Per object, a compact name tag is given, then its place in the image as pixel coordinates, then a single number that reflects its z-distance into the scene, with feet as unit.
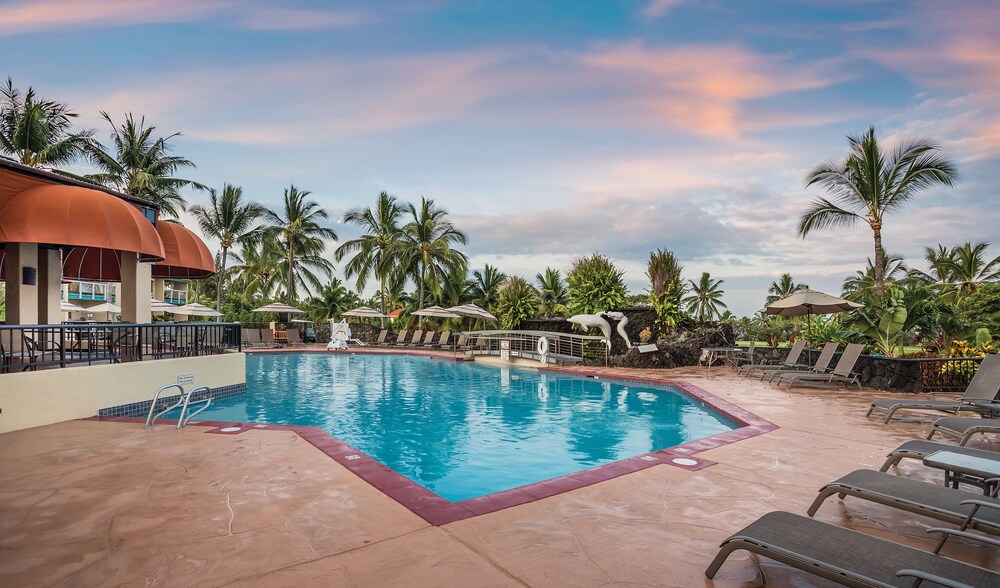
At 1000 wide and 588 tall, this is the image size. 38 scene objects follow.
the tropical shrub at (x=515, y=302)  80.23
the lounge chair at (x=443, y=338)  82.48
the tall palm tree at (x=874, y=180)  54.44
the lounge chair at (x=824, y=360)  38.99
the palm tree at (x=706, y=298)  175.52
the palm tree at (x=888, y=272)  133.97
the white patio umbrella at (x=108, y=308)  68.13
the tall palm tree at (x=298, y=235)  109.19
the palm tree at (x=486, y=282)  106.83
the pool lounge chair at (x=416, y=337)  87.71
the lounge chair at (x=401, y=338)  91.15
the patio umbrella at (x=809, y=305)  41.60
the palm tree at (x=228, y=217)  106.32
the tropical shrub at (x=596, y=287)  68.80
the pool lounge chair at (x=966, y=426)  17.84
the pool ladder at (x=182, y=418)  23.59
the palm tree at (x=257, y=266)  110.22
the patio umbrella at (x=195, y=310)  73.45
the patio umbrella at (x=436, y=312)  81.82
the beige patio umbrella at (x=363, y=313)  94.02
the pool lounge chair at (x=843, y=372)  36.01
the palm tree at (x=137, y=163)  77.15
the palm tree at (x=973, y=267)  92.89
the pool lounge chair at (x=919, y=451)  14.17
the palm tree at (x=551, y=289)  107.45
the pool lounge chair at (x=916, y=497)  10.04
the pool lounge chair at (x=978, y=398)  23.45
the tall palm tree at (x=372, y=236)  104.94
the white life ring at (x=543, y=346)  58.44
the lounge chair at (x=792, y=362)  42.83
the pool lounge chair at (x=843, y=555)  7.72
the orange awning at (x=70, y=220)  27.43
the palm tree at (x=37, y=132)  63.72
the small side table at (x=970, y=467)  11.52
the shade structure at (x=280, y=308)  88.85
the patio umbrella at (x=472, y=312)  76.84
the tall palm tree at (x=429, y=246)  98.58
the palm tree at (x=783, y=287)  191.42
